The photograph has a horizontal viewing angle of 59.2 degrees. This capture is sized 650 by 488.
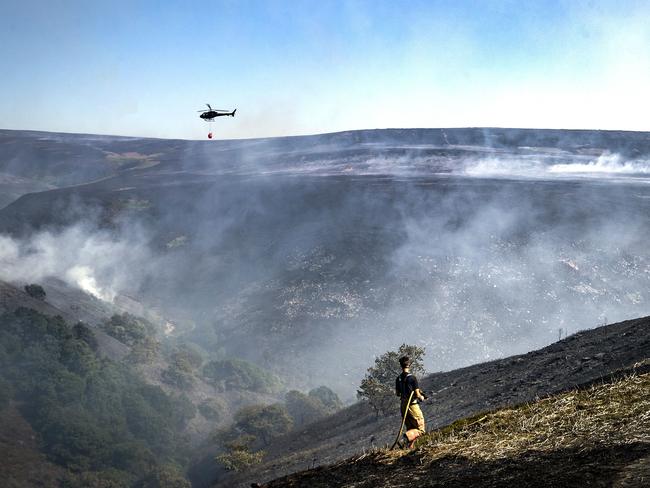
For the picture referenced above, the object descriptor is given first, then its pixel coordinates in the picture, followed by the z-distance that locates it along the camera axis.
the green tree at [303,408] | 79.69
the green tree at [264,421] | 72.62
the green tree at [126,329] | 102.31
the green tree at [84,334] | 92.31
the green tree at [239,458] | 55.77
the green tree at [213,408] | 89.31
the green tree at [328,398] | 83.38
